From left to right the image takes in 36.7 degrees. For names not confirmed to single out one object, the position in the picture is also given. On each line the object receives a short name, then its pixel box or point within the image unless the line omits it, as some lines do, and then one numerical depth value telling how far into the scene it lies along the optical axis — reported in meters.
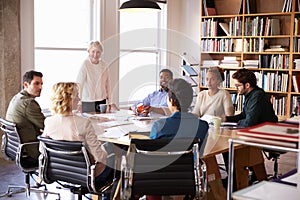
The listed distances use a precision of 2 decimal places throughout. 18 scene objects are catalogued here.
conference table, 3.16
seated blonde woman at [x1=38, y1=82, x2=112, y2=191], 3.03
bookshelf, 6.35
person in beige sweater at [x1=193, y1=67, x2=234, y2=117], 4.29
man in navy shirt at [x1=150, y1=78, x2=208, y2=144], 2.81
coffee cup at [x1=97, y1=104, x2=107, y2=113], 4.51
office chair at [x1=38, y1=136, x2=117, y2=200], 2.89
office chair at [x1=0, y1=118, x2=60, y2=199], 3.47
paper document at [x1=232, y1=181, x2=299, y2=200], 1.44
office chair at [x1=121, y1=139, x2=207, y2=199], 2.63
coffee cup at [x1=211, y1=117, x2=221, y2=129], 3.65
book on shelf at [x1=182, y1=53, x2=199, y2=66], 7.40
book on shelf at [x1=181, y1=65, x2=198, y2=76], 7.23
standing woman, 4.89
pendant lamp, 4.31
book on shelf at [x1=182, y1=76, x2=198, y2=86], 7.24
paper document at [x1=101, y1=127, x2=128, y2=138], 3.31
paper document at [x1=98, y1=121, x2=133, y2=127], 3.79
